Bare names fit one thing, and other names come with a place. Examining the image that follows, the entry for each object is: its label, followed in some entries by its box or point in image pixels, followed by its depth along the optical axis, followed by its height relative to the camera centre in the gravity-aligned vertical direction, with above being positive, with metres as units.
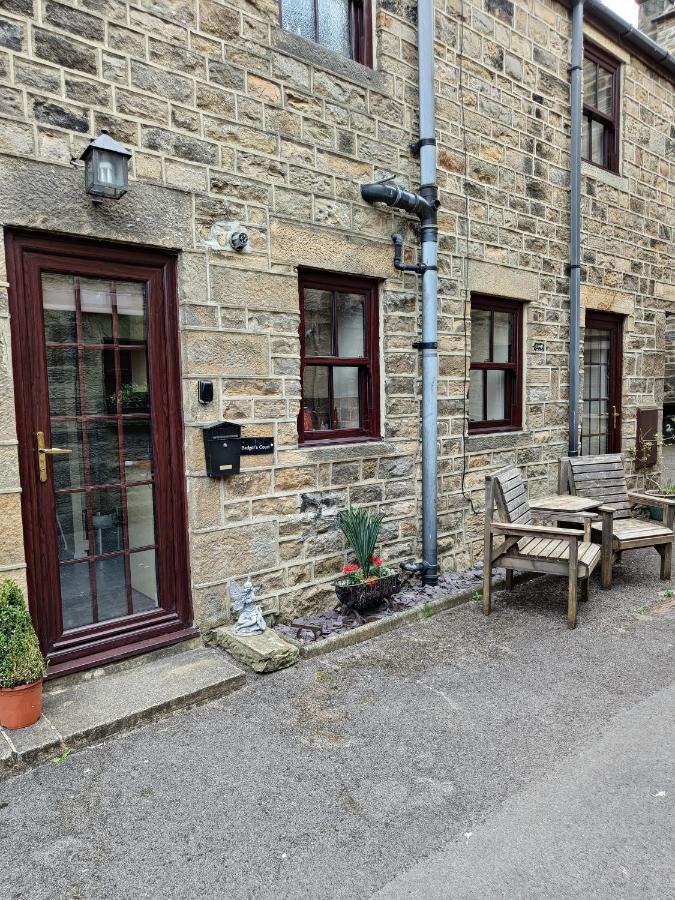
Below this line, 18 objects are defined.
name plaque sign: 4.20 -0.31
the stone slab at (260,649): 3.80 -1.52
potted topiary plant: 2.96 -1.21
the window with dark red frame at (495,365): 5.97 +0.27
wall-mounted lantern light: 3.29 +1.24
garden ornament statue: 4.07 -1.36
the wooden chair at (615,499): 5.39 -1.01
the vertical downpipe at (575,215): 6.38 +1.80
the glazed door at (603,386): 7.45 +0.06
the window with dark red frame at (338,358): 4.71 +0.31
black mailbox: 4.00 -0.30
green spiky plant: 4.70 -1.01
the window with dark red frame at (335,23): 4.47 +2.73
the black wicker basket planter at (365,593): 4.55 -1.41
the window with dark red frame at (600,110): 7.00 +3.13
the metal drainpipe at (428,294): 4.93 +0.81
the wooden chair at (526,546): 4.44 -1.17
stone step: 2.98 -1.56
